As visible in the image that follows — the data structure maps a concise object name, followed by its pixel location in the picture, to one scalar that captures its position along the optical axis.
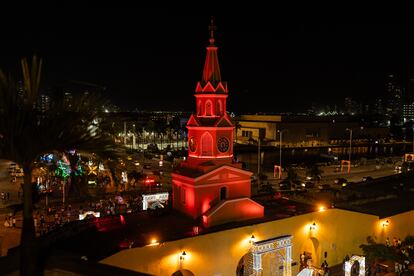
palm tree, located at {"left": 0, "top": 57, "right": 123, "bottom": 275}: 4.30
